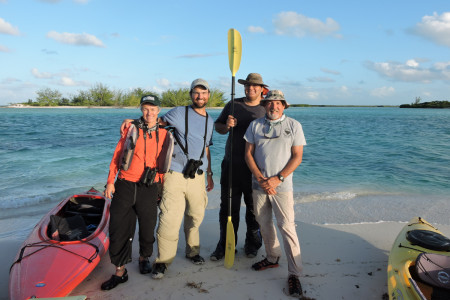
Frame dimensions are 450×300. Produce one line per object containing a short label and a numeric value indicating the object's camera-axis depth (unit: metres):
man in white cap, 3.17
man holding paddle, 3.46
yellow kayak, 2.46
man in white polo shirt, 2.94
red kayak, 2.70
